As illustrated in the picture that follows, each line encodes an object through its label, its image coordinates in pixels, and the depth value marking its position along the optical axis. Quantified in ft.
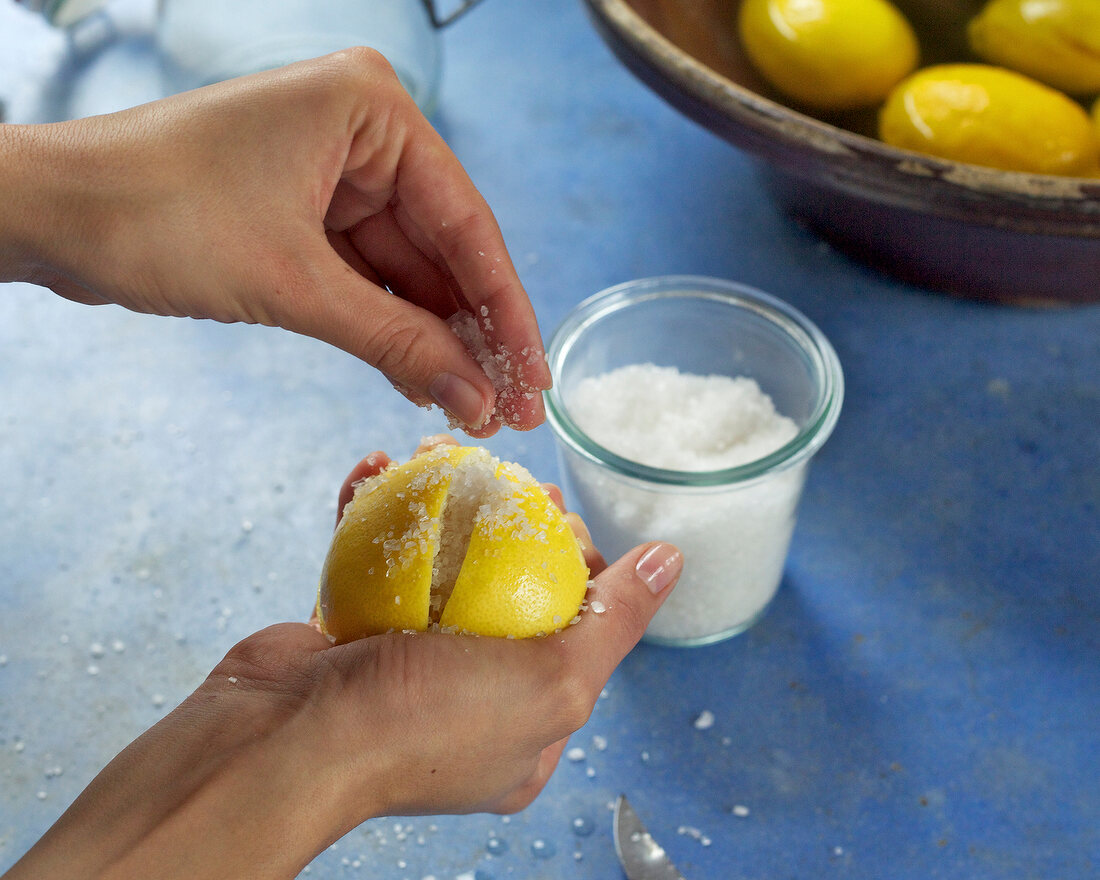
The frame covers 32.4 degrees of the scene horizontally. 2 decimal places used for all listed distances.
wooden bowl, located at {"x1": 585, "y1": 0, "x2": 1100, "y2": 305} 1.82
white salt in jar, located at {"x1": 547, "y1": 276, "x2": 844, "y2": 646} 1.78
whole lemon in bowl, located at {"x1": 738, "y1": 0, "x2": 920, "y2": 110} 2.05
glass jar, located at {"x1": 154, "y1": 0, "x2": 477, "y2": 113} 2.38
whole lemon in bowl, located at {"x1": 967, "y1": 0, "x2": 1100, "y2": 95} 2.01
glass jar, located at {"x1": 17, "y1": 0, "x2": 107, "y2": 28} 2.64
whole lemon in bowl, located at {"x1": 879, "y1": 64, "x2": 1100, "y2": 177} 1.95
